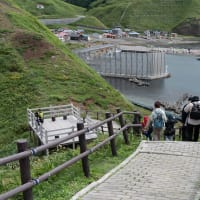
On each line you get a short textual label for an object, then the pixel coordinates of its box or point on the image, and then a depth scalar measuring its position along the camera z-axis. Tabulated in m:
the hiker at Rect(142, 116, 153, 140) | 14.16
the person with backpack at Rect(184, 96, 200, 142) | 12.92
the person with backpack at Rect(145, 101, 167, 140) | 13.23
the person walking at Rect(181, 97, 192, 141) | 13.35
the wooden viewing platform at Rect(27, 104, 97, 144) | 19.03
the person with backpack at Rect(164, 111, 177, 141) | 14.17
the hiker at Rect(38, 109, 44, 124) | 22.09
